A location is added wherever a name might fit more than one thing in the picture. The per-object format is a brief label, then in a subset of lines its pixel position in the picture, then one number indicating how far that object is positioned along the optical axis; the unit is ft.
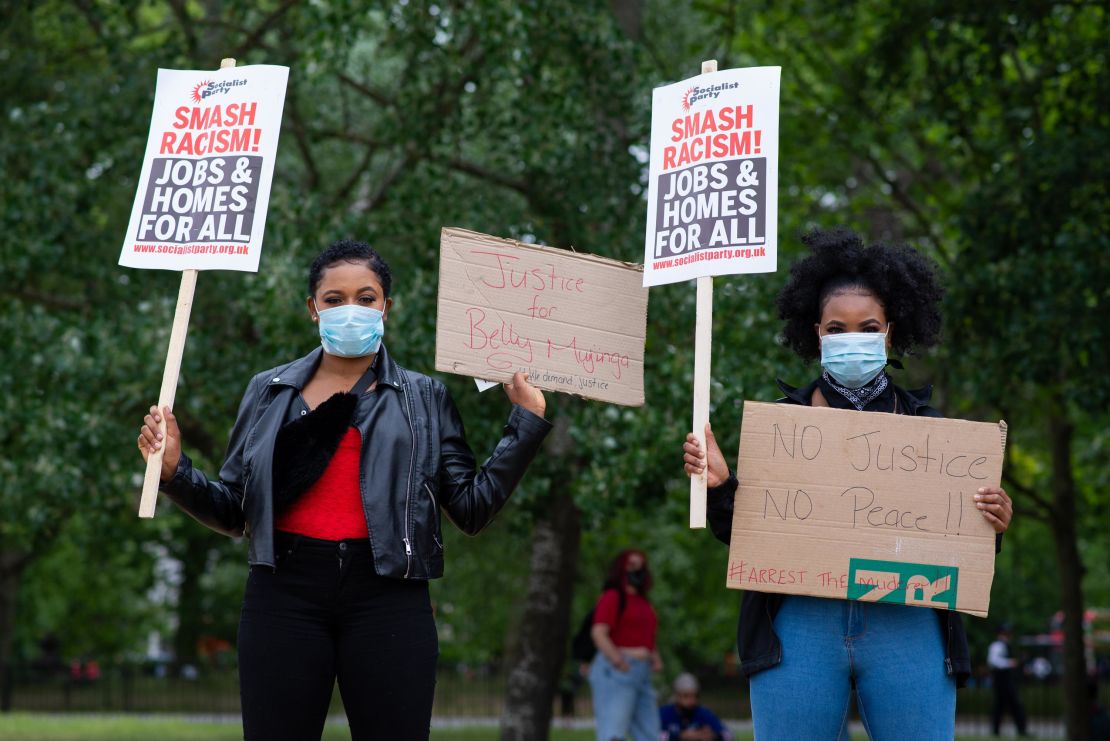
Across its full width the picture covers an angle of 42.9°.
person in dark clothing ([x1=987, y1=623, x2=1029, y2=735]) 61.24
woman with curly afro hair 11.68
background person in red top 31.37
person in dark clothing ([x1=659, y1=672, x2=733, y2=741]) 34.65
